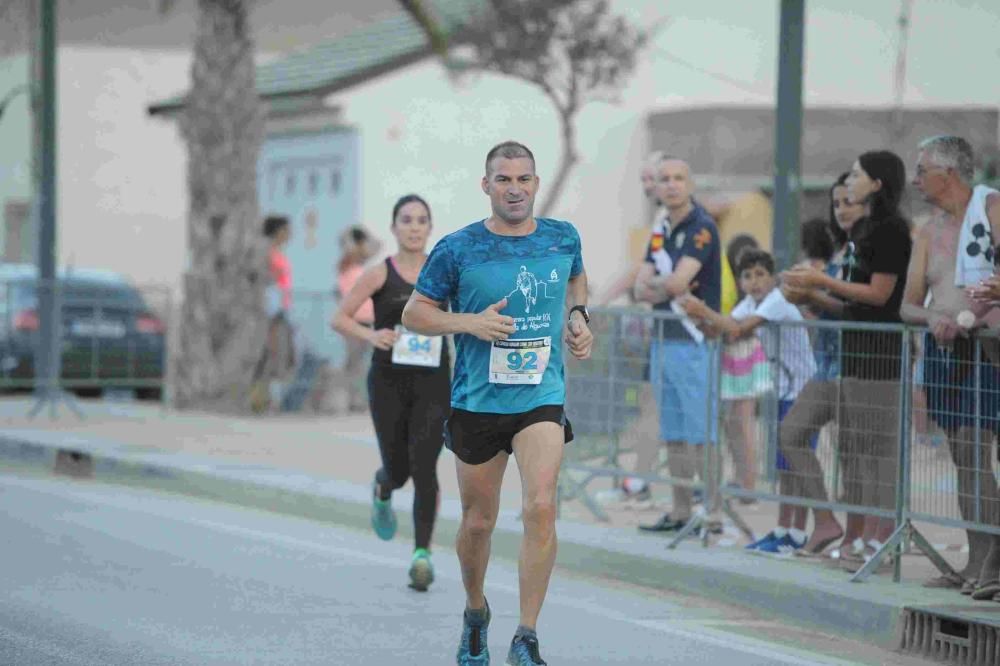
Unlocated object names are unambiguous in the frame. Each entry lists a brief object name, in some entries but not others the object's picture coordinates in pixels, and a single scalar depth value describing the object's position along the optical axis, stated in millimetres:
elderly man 16362
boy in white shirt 18666
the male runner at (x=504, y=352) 13471
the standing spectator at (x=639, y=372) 20691
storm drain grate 14770
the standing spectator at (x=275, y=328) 36686
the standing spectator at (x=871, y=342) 17594
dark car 34602
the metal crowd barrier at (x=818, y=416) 16582
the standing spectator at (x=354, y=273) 35629
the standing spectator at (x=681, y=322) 20001
